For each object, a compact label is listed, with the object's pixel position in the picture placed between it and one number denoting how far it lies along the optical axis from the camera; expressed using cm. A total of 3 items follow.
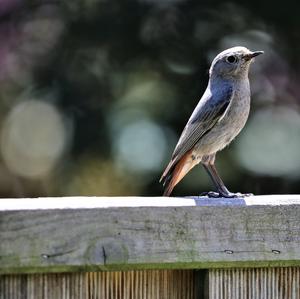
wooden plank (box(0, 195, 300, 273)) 440
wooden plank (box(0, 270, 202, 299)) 442
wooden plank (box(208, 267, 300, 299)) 479
